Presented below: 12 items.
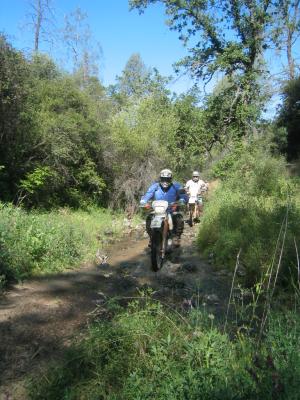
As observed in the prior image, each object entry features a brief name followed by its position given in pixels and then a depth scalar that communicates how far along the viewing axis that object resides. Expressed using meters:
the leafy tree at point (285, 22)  22.84
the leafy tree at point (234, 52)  22.25
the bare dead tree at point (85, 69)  34.16
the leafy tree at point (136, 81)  27.62
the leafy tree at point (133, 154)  16.58
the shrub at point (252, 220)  7.55
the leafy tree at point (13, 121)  11.33
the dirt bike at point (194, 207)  13.98
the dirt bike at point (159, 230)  8.34
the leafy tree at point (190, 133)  22.66
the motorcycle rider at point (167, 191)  9.31
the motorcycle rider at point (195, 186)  14.11
